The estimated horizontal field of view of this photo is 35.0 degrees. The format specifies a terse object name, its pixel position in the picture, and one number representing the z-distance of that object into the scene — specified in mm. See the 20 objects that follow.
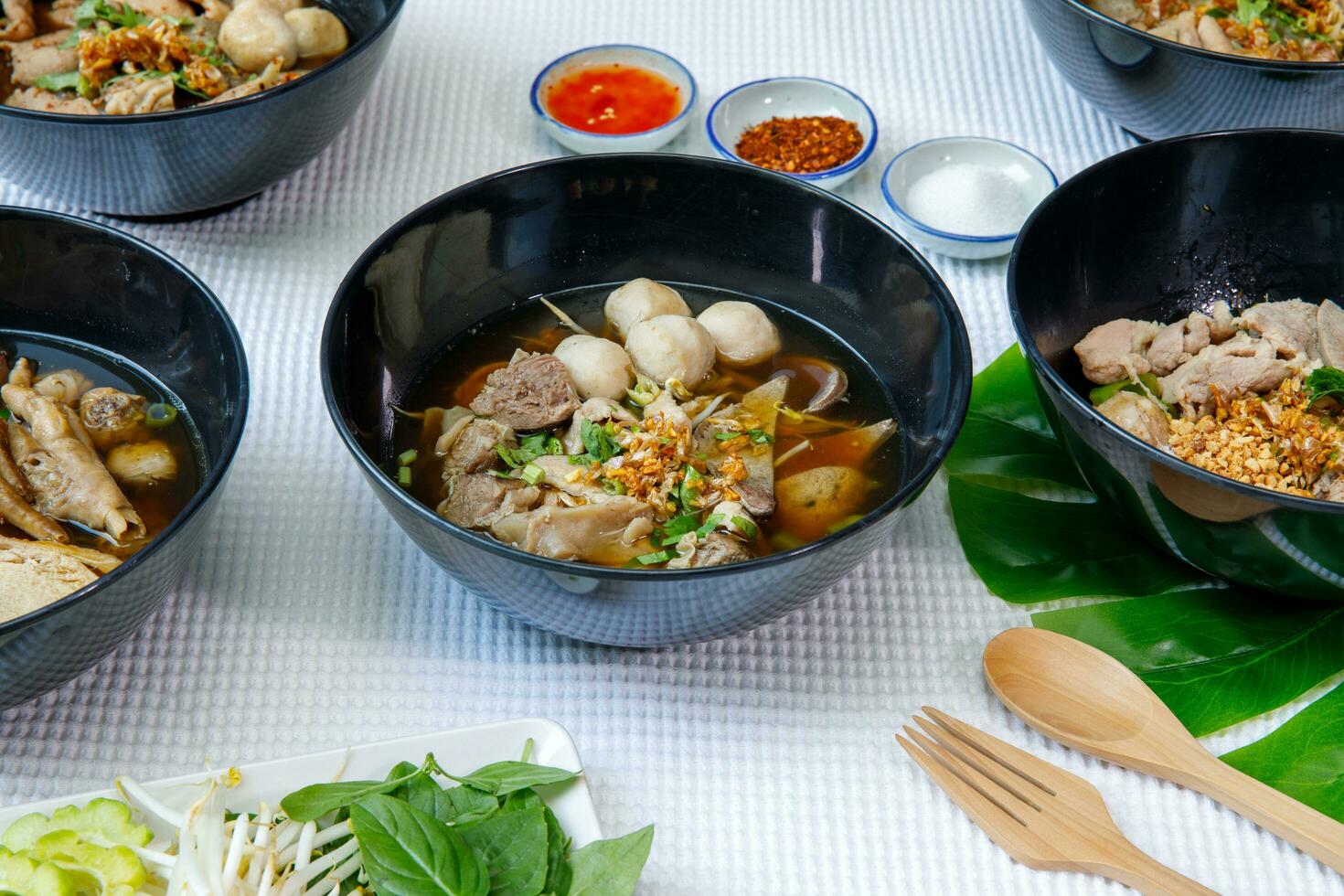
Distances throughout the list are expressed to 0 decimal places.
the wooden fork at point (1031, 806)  595
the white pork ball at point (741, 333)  697
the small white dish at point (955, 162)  770
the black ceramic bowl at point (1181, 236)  700
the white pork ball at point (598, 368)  675
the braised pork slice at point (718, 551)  623
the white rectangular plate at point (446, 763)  583
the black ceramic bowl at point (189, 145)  689
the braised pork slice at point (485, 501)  636
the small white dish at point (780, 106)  807
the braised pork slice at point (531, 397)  664
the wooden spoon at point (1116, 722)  605
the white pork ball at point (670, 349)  680
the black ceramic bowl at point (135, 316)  608
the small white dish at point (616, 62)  787
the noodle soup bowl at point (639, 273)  613
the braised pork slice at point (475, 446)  652
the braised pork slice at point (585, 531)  625
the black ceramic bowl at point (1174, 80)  734
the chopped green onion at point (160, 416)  664
